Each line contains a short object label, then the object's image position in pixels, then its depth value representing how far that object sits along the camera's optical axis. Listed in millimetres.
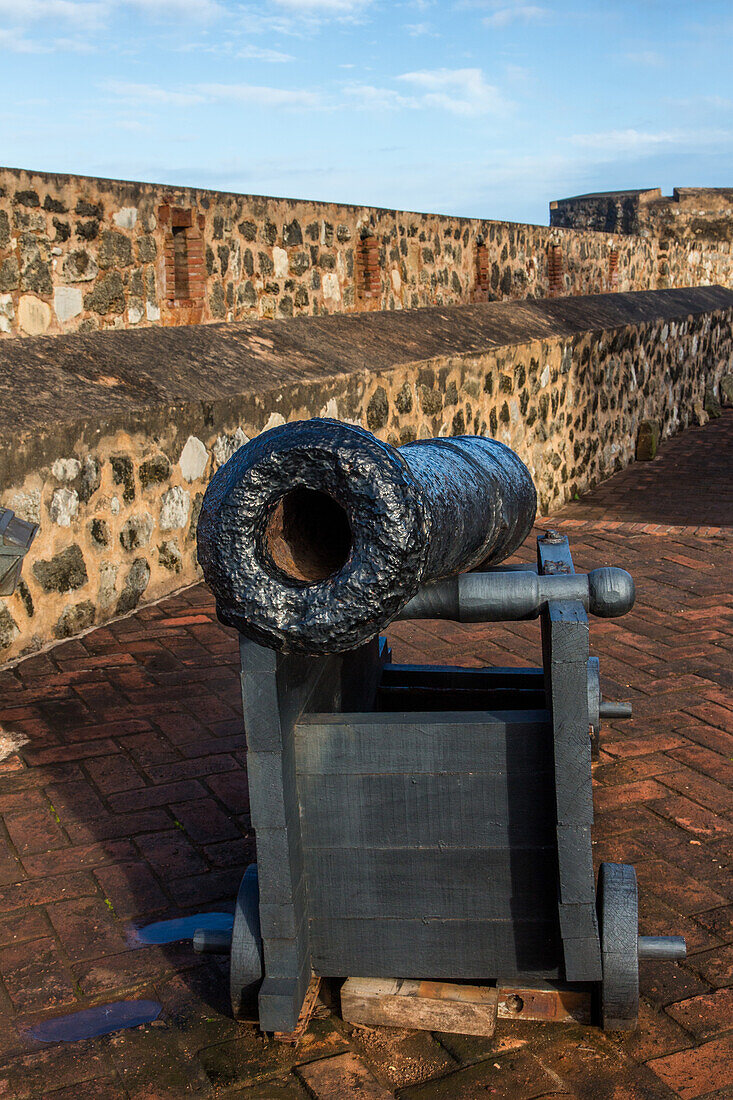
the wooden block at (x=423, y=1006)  2252
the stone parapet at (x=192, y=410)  4445
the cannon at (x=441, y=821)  2154
